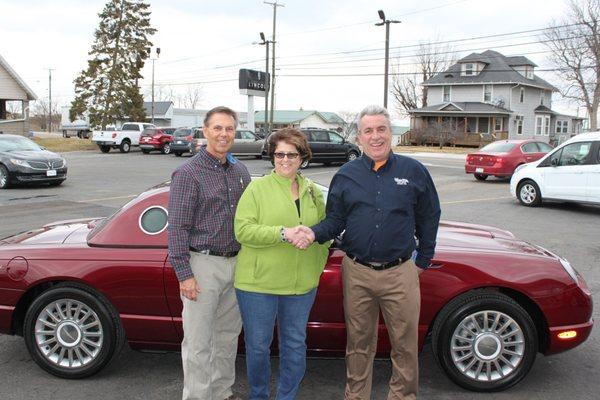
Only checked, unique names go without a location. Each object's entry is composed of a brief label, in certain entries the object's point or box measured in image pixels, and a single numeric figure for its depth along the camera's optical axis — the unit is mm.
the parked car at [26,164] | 15000
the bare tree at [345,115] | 86931
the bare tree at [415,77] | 66000
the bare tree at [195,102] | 121738
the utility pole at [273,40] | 39219
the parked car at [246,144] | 28688
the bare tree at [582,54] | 41750
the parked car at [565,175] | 11352
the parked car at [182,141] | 30984
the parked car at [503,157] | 17672
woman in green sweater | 2945
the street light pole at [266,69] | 40594
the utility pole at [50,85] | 97344
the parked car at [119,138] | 34875
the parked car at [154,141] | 33000
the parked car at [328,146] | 23750
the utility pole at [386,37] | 33250
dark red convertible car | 3584
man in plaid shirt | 2992
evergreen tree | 44906
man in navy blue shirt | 3021
